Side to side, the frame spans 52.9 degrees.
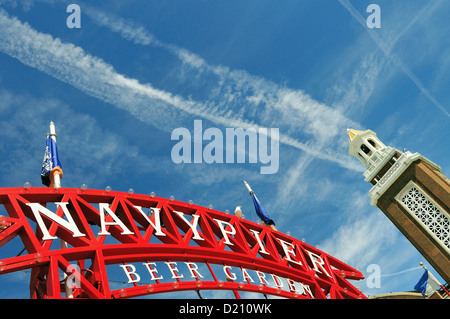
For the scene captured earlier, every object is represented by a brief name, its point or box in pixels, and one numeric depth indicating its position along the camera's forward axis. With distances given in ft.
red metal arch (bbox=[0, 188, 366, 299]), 47.57
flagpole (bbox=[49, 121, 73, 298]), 47.78
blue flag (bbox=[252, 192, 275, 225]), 86.58
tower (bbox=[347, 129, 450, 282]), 128.88
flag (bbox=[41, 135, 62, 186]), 63.10
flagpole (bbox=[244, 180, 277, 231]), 92.70
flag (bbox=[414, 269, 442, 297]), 91.81
